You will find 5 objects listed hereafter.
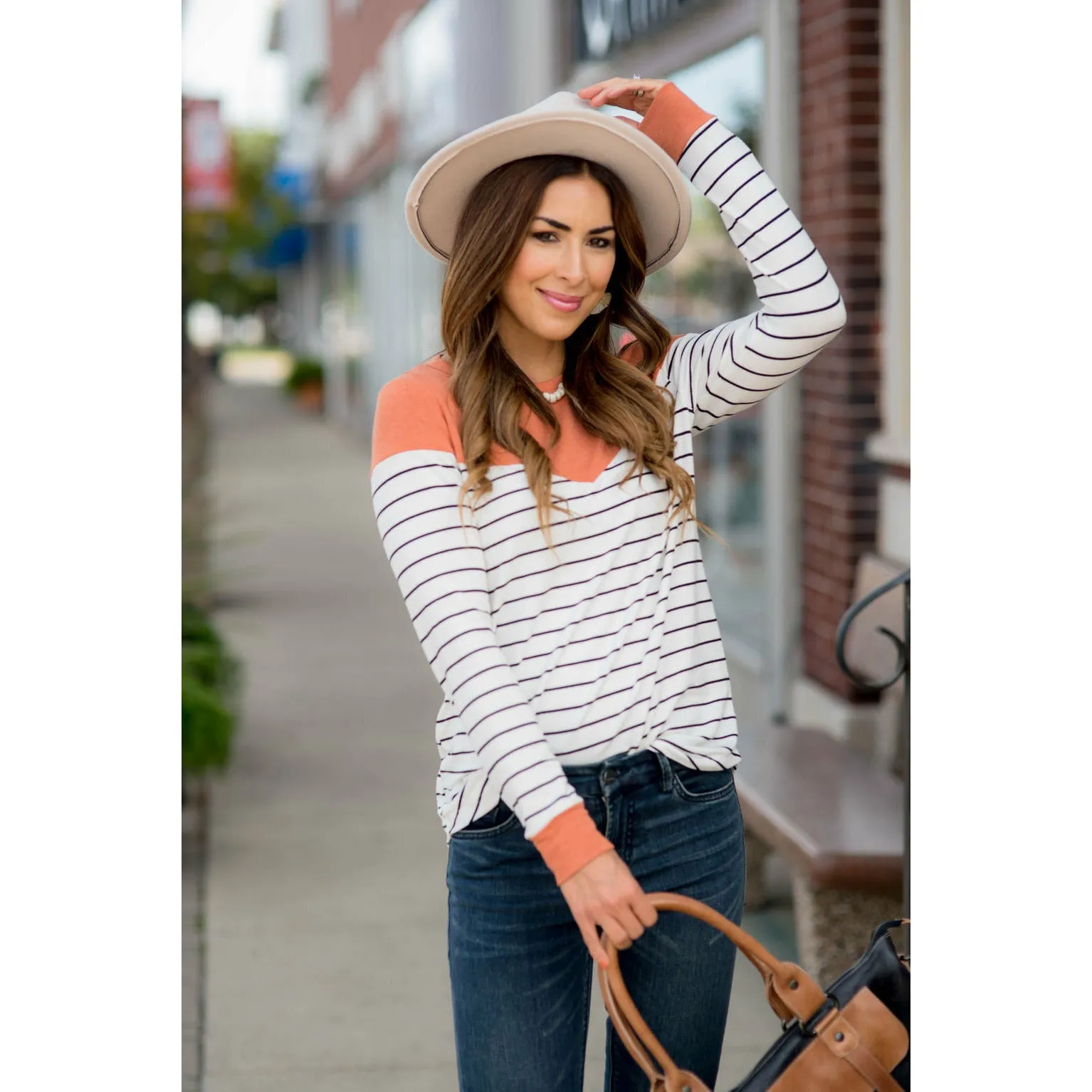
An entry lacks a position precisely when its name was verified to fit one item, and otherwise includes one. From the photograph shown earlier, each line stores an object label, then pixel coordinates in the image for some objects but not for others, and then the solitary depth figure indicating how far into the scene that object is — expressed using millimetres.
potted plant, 28766
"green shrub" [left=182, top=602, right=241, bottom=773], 5262
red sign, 17438
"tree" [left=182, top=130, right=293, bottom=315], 15352
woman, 1933
